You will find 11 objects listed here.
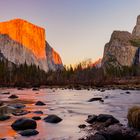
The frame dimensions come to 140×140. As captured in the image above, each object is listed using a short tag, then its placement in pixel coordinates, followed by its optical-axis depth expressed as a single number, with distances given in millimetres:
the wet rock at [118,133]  8254
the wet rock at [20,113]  13185
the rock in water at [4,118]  11734
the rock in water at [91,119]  11445
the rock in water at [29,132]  8859
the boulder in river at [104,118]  11097
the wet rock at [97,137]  7770
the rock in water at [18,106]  16517
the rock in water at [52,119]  11504
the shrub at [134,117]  9601
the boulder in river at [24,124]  9797
